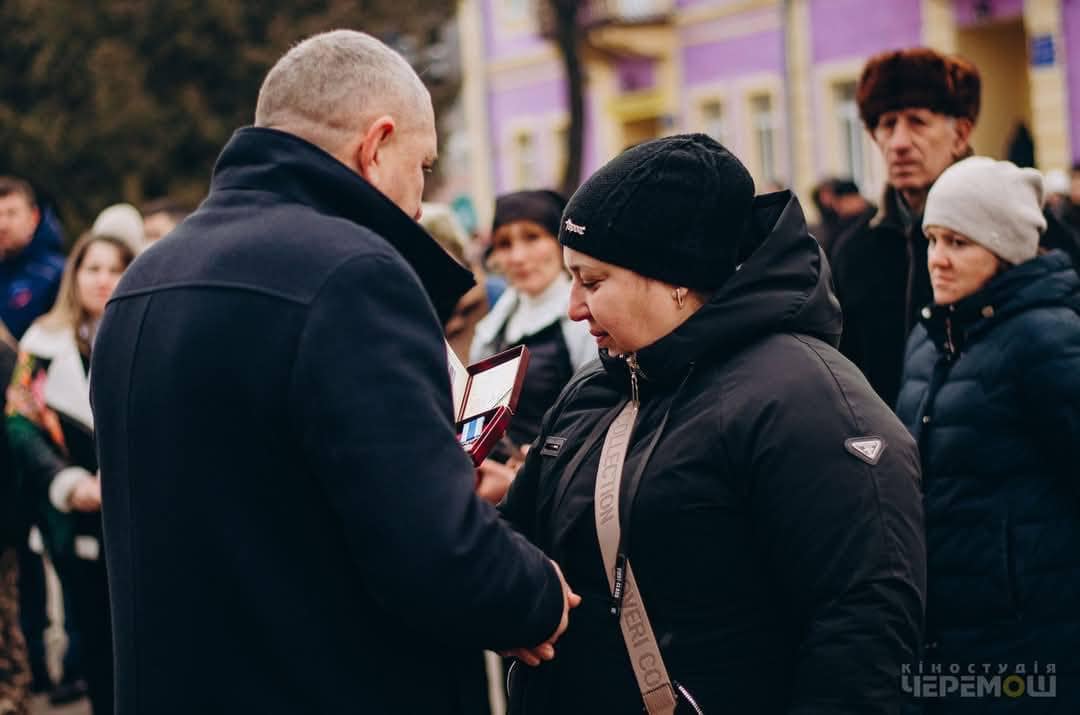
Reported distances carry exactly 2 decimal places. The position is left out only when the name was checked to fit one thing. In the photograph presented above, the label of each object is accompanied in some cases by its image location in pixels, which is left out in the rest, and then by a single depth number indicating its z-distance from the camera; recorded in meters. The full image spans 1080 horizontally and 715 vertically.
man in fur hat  4.65
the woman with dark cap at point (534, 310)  5.26
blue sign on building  17.58
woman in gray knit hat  3.79
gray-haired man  2.39
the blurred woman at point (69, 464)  5.55
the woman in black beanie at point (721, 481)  2.54
